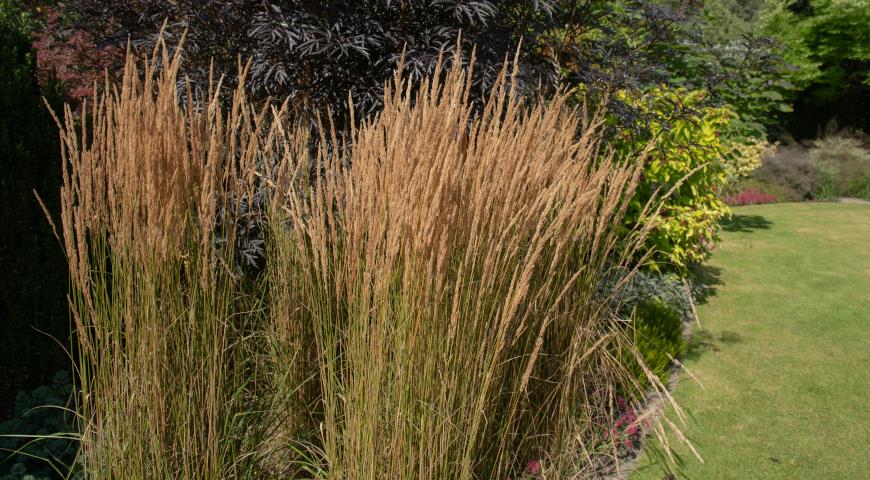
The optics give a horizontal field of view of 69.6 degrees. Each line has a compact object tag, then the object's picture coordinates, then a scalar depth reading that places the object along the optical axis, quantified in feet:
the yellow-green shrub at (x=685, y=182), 20.01
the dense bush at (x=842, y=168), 54.80
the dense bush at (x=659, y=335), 14.92
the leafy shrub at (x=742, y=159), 33.34
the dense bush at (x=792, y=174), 53.11
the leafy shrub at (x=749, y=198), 47.37
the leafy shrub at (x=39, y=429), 10.33
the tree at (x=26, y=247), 11.57
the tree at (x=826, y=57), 66.59
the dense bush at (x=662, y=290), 19.70
